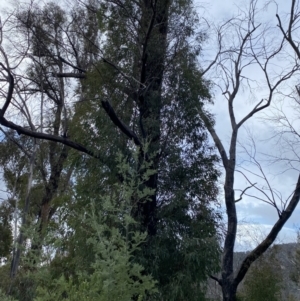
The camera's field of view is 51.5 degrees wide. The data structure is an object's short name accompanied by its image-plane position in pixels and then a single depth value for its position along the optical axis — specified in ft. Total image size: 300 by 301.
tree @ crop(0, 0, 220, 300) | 21.01
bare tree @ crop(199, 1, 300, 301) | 28.68
